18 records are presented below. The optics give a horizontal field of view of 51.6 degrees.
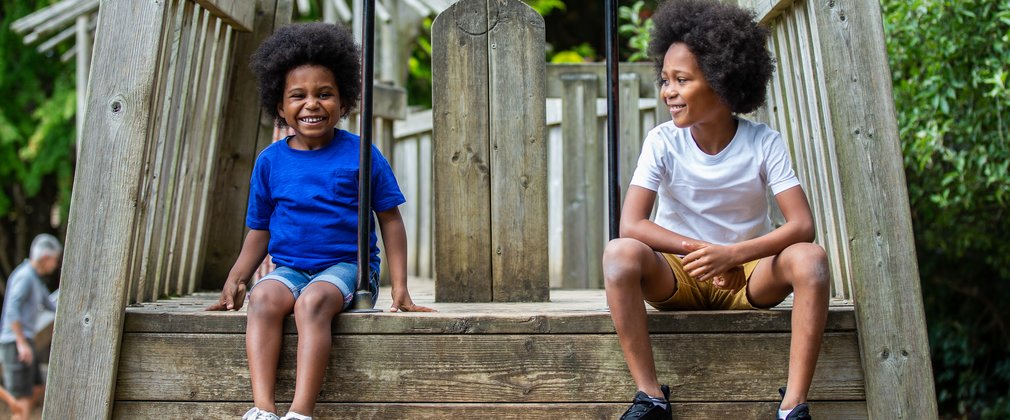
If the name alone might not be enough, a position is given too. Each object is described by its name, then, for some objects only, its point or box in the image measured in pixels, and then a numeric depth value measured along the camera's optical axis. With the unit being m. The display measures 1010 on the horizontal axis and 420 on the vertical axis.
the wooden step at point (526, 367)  2.73
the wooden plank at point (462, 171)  3.58
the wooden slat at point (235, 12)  3.49
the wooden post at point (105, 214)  2.75
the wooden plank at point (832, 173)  2.90
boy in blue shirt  2.80
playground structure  2.70
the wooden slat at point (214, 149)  3.73
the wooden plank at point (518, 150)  3.58
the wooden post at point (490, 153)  3.58
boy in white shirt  2.65
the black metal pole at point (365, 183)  2.85
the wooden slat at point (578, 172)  4.98
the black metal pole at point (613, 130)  2.92
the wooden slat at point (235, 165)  3.95
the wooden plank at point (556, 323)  2.74
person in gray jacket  6.53
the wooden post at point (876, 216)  2.66
